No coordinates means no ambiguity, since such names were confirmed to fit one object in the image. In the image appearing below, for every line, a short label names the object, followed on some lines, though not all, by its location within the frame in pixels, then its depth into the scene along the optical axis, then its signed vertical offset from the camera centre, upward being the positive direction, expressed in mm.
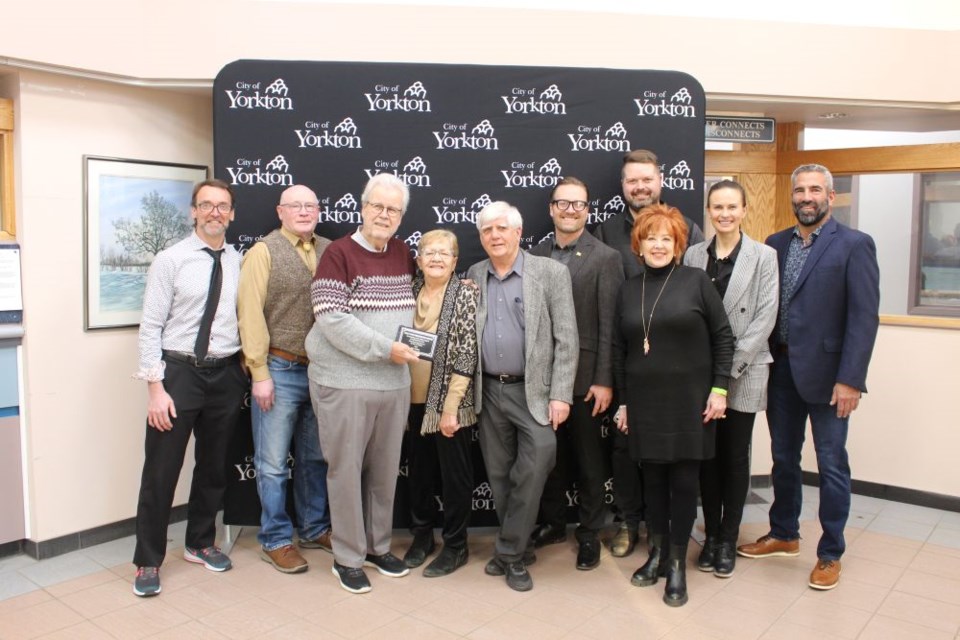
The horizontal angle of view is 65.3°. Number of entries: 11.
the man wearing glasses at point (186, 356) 3236 -403
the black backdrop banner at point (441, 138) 3820 +675
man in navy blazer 3273 -292
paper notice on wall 3557 -95
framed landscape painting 3820 +200
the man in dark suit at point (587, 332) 3447 -296
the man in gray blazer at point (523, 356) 3301 -392
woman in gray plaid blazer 3322 -205
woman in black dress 3125 -414
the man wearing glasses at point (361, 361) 3146 -406
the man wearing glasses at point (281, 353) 3408 -405
